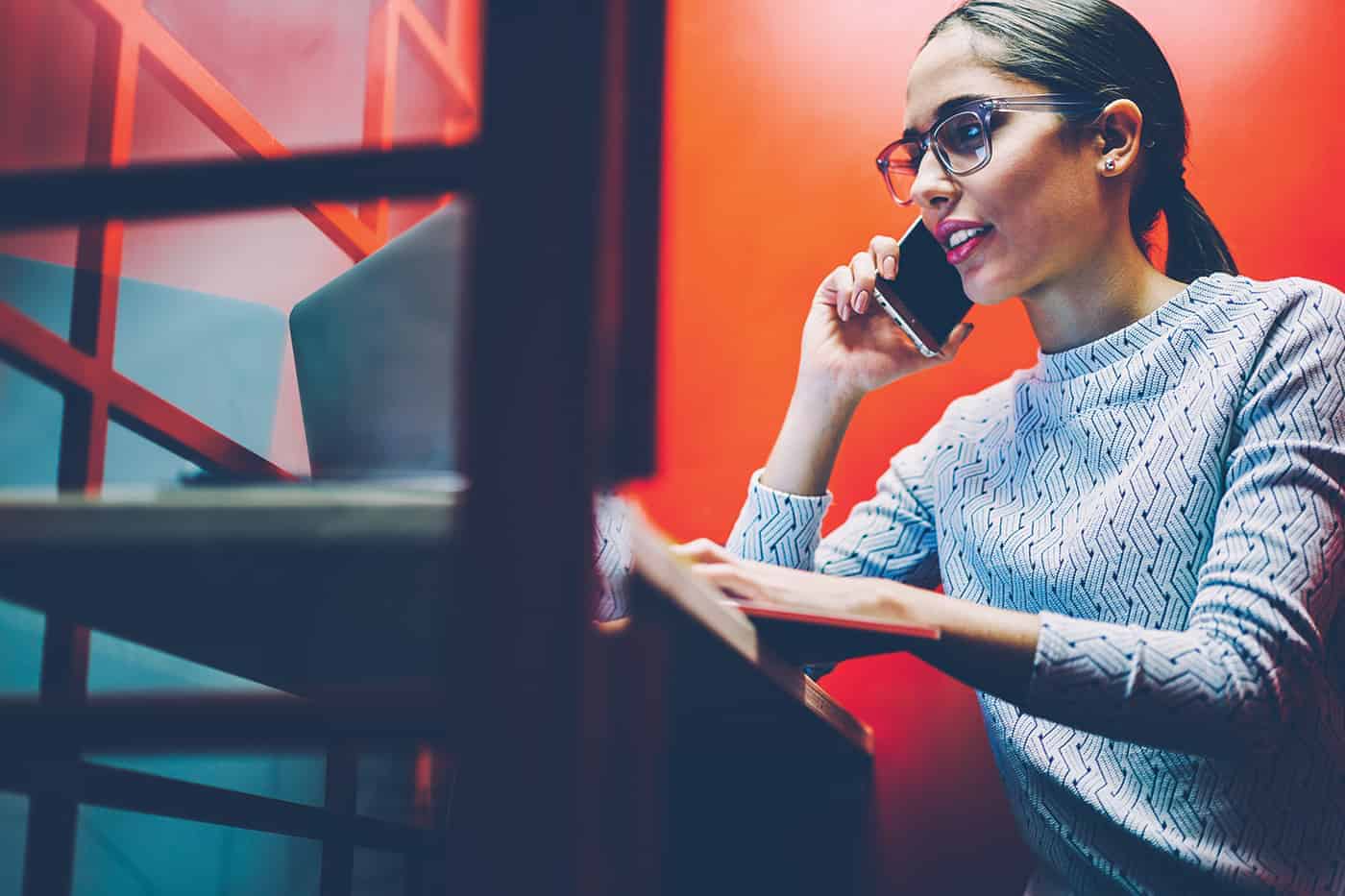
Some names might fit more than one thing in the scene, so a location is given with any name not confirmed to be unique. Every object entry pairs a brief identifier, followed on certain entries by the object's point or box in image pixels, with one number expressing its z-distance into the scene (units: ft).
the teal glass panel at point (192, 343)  3.65
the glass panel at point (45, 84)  3.74
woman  2.38
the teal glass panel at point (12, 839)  3.53
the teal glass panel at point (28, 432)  3.54
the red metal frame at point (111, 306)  2.94
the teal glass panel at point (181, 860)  3.89
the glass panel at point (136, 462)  3.84
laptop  3.70
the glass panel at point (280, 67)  4.39
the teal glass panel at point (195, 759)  3.87
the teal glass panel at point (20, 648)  3.45
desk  1.26
